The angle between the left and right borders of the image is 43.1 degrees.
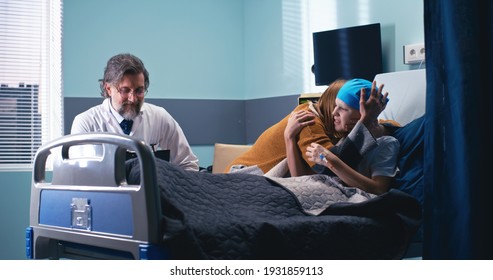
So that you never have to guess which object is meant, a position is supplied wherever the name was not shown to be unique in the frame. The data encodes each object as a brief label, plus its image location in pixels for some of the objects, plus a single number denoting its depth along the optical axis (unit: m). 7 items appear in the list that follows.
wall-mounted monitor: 3.88
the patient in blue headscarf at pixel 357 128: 2.54
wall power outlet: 3.62
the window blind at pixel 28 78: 4.50
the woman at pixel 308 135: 2.60
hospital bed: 1.81
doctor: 3.37
